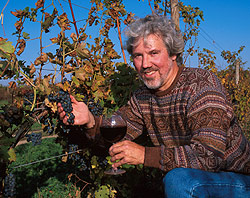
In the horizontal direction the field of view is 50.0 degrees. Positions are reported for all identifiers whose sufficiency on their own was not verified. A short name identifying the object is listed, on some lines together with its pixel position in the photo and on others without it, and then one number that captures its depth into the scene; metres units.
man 1.72
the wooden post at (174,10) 4.21
